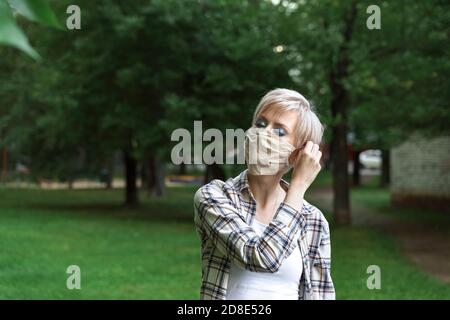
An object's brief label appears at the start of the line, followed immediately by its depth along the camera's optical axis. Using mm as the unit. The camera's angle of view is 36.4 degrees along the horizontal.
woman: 1810
